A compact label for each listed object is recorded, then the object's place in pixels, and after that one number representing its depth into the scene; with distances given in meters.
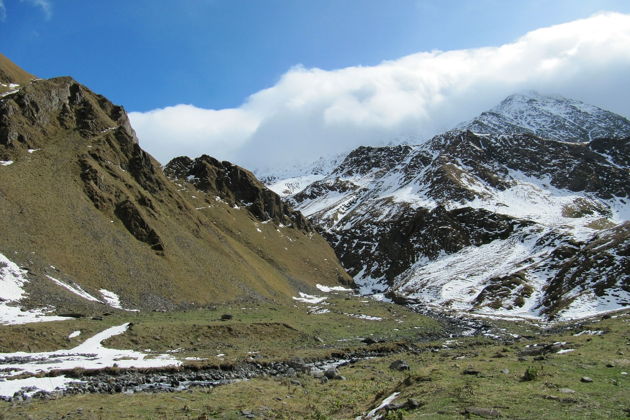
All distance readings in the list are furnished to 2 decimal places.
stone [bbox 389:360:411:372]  38.38
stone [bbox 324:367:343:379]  35.11
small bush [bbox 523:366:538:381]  23.94
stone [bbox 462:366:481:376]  27.52
